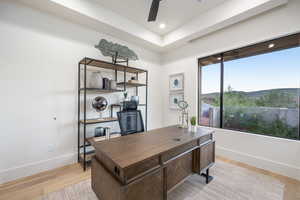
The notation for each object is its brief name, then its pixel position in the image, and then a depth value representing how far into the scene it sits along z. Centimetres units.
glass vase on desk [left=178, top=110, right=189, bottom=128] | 220
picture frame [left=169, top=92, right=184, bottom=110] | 354
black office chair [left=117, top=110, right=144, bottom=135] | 202
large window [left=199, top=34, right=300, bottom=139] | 212
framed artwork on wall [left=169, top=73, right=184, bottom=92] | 351
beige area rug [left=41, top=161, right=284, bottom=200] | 157
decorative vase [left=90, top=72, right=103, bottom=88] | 234
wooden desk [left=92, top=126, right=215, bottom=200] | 102
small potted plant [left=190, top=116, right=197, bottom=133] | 198
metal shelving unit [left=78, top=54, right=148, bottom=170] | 231
